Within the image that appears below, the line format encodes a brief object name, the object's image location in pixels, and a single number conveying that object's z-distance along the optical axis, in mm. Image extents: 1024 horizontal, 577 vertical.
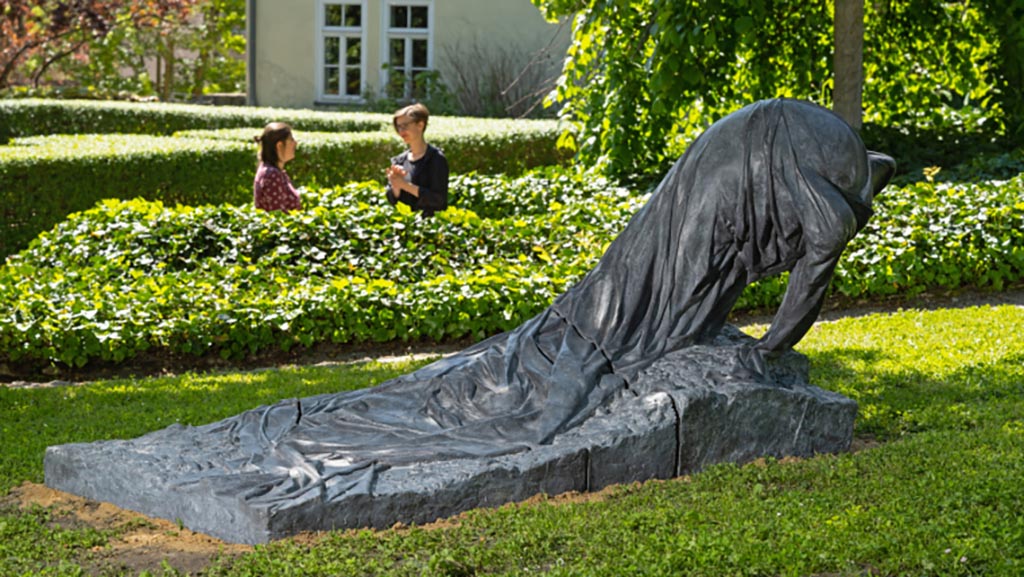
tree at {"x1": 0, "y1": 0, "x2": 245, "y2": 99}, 25797
